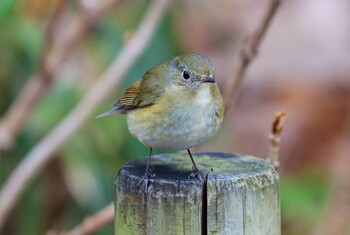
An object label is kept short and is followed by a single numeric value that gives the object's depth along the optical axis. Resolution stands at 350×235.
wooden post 5.11
